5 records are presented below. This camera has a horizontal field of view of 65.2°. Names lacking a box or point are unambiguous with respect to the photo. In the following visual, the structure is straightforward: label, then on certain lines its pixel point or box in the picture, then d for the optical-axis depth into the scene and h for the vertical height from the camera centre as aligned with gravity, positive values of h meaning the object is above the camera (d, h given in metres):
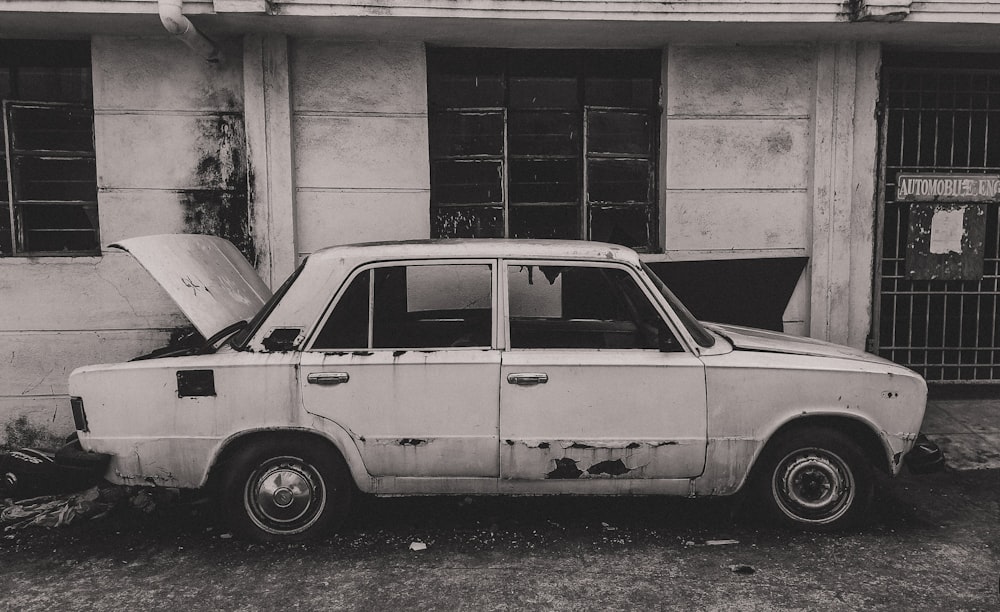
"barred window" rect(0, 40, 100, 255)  6.34 +0.76
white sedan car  4.01 -0.81
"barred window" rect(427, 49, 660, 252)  6.79 +0.88
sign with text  6.83 +0.49
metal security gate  6.82 +0.32
